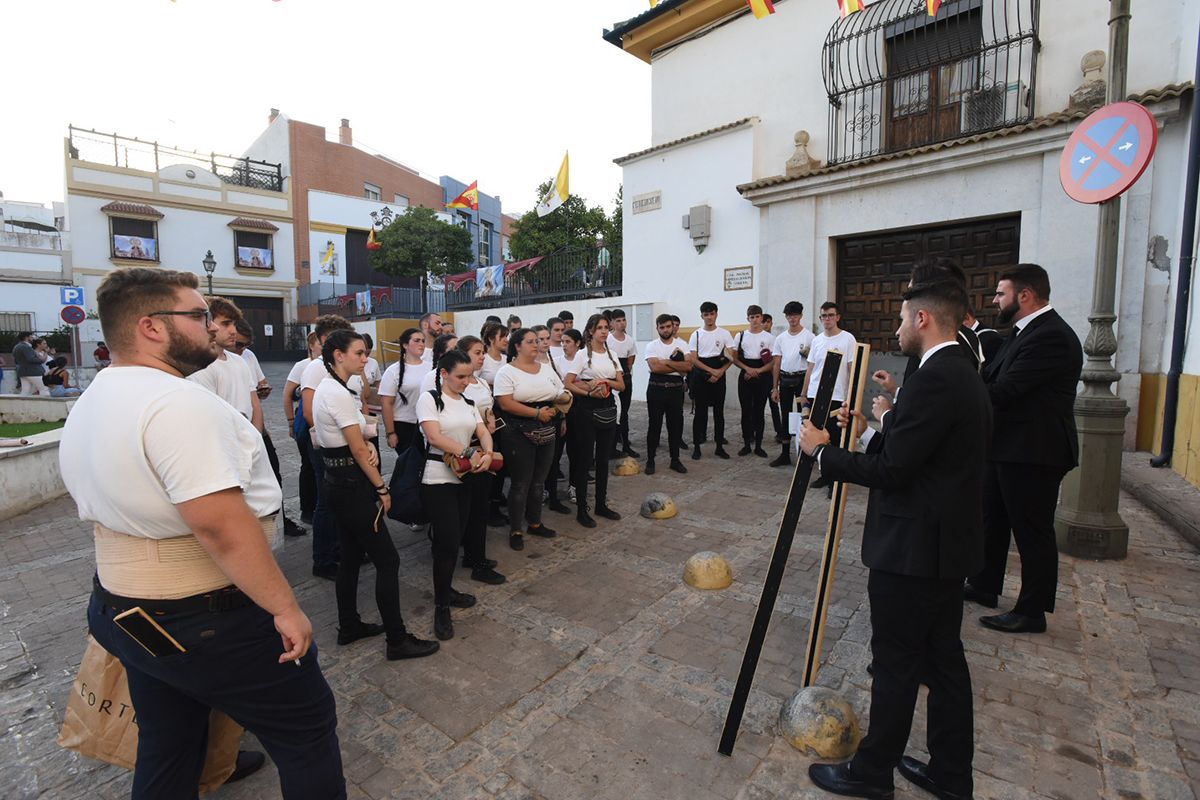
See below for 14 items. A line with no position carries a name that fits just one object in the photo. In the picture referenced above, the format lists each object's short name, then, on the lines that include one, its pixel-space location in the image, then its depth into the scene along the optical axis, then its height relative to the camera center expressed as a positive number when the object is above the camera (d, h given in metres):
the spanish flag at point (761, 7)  8.83 +4.95
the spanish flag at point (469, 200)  20.27 +4.90
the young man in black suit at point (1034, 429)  3.47 -0.47
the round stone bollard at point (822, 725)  2.55 -1.62
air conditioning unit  8.60 +3.49
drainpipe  6.71 +0.49
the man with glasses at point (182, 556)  1.59 -0.58
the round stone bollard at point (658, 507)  5.75 -1.53
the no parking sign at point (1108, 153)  4.00 +1.35
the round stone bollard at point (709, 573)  4.21 -1.58
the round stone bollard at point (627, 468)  7.39 -1.49
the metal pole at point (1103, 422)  4.45 -0.55
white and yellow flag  15.78 +4.04
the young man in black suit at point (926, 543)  2.13 -0.70
